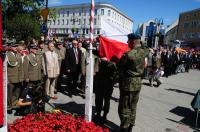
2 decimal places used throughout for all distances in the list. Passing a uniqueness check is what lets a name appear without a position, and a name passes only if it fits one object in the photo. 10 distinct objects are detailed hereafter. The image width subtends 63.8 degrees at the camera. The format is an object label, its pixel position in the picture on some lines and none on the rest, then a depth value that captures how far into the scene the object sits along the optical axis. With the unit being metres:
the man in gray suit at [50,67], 4.99
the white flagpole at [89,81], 2.79
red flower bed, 2.28
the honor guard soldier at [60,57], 6.04
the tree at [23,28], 17.66
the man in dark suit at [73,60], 5.77
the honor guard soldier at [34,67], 4.74
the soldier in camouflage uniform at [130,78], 3.21
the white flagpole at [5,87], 1.61
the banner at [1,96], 1.56
